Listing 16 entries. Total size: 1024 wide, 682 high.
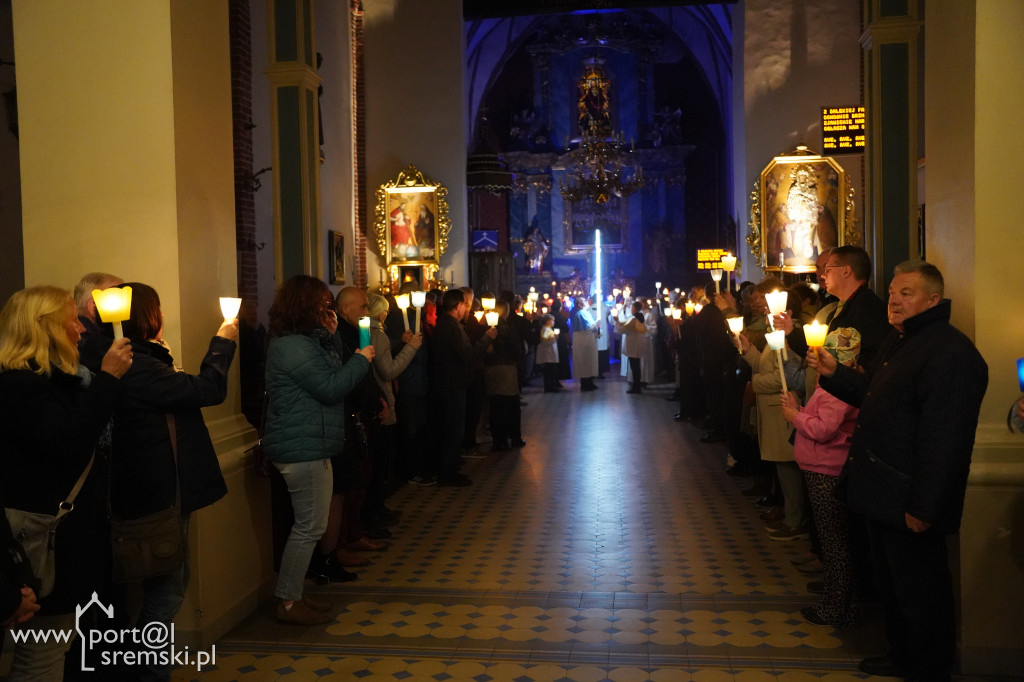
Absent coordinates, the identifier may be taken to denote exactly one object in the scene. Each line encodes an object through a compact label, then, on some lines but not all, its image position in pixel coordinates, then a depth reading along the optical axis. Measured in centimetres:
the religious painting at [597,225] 3042
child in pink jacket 465
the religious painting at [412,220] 1666
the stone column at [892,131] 684
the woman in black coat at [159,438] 376
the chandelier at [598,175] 2214
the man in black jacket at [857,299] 474
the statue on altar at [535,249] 3034
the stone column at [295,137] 803
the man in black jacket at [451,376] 902
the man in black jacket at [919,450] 374
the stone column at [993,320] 422
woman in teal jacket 475
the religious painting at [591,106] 2877
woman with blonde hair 307
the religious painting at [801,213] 1496
